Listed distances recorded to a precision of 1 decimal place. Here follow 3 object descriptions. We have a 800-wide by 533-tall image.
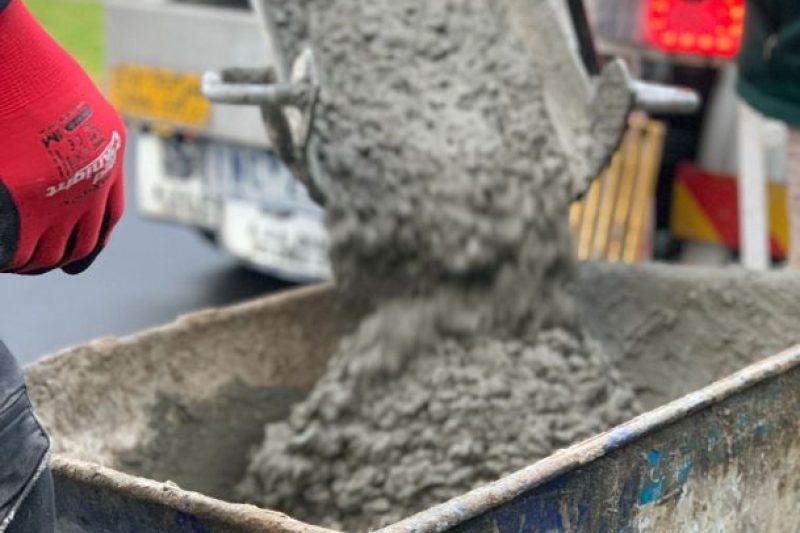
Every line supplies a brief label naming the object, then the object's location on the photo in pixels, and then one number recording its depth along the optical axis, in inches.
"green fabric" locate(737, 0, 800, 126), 138.1
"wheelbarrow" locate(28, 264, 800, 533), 85.9
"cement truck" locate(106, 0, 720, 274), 206.5
